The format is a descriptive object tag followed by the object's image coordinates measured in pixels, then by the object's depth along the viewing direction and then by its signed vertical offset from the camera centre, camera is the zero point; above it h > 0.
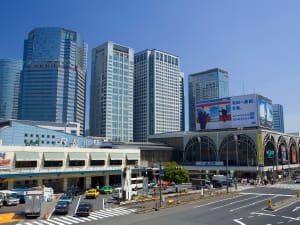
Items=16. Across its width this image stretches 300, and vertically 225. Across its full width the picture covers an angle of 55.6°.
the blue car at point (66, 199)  42.36 -7.18
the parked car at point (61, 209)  36.38 -7.14
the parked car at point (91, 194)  51.52 -7.41
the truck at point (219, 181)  68.62 -6.77
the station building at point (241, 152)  86.25 +0.35
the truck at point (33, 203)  34.22 -6.12
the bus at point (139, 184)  61.55 -6.71
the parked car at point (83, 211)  34.75 -7.05
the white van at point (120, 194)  47.94 -7.17
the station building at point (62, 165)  52.41 -2.63
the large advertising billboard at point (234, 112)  89.12 +13.31
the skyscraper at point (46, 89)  187.88 +42.65
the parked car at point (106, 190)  59.12 -7.69
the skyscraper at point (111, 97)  188.38 +37.28
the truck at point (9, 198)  42.01 -6.69
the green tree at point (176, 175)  59.22 -4.61
